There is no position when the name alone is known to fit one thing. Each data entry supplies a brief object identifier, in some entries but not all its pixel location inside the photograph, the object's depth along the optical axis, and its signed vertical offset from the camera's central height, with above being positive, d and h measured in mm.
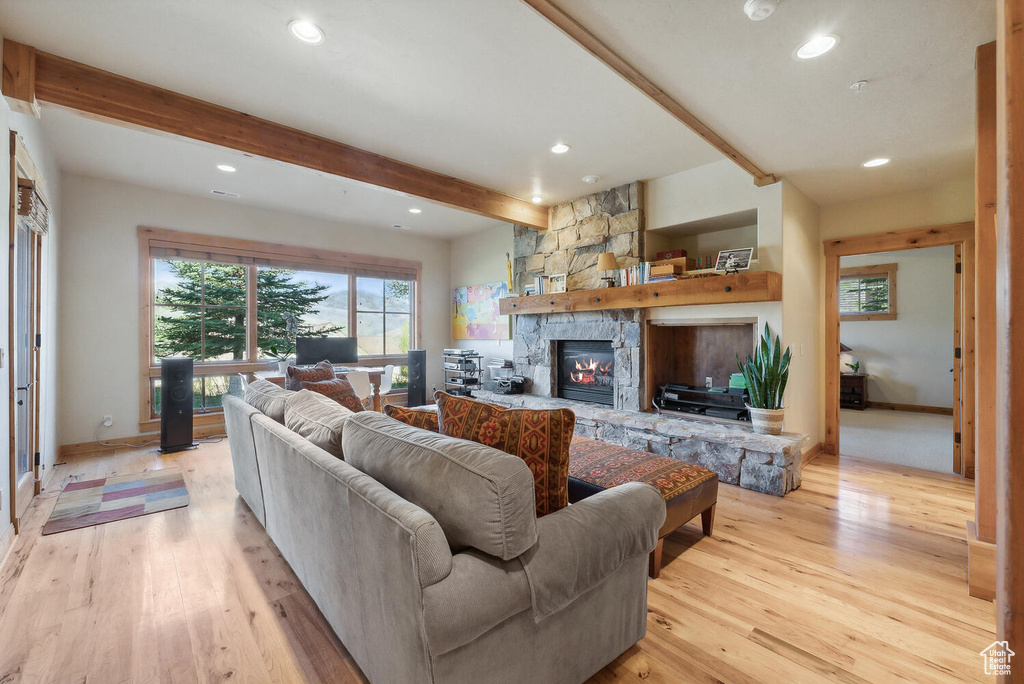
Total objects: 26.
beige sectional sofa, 1043 -600
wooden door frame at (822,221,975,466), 3562 +445
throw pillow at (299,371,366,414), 3445 -396
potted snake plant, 3301 -337
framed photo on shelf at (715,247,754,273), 3588 +673
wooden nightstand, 6699 -794
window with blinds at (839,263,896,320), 6633 +722
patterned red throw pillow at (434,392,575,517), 1431 -333
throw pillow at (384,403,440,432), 1710 -298
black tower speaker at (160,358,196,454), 4168 -575
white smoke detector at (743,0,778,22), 1759 +1353
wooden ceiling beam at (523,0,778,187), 1808 +1358
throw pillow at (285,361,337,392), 3518 -269
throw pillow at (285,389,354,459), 1765 -340
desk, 4578 -375
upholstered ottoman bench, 2111 -701
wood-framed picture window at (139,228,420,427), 4738 +490
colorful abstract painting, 6000 +405
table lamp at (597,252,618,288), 4285 +754
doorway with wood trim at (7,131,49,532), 2443 +198
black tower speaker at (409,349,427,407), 6207 -497
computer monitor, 4957 -91
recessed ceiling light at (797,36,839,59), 1998 +1370
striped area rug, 2684 -1065
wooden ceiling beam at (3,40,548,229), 2270 +1384
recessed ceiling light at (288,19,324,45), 2023 +1471
